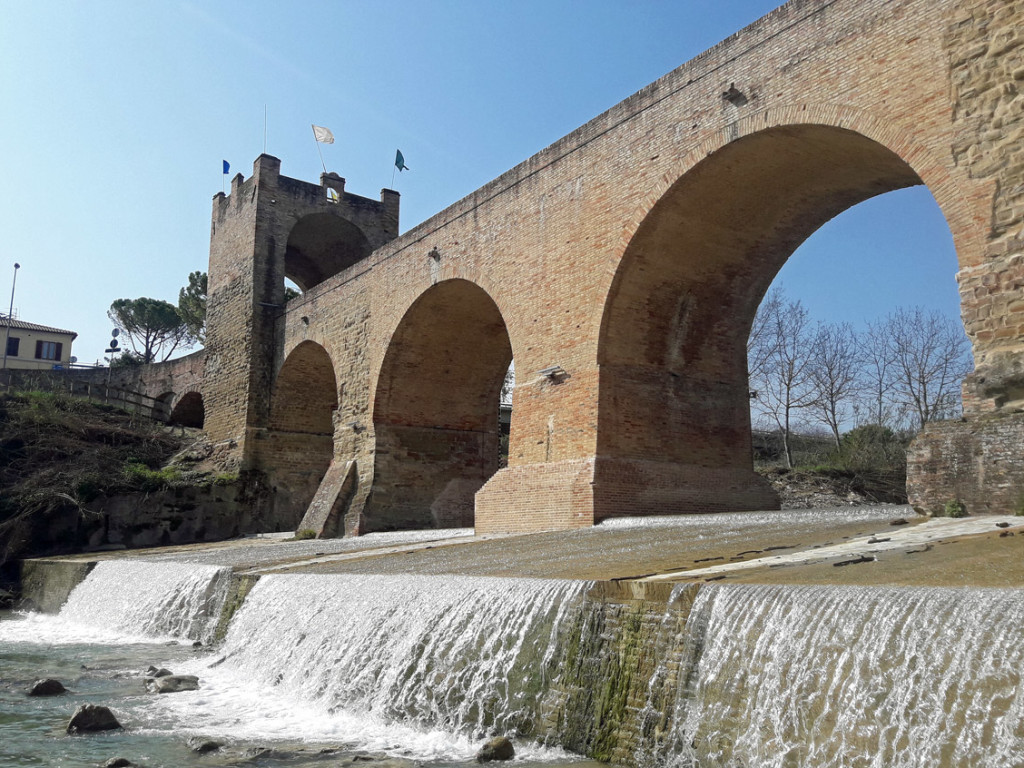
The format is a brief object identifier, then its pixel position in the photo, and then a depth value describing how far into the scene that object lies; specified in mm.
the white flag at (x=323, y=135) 23844
